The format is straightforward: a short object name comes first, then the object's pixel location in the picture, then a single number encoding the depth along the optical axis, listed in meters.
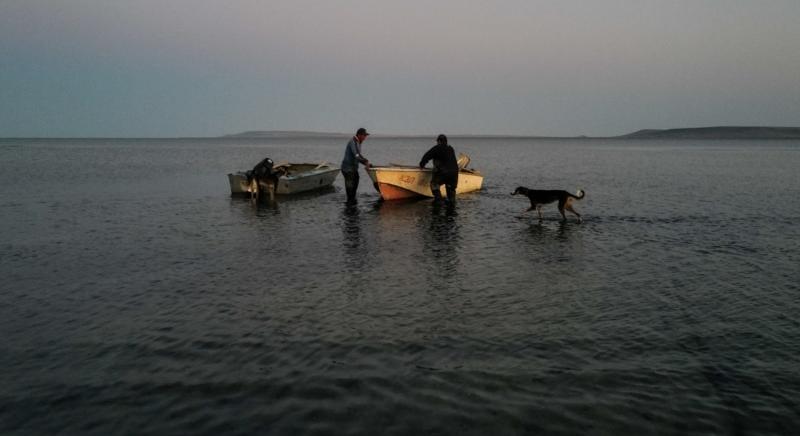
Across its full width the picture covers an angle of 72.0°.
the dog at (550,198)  17.55
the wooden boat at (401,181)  22.66
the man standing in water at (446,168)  21.81
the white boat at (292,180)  25.12
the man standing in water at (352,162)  21.45
